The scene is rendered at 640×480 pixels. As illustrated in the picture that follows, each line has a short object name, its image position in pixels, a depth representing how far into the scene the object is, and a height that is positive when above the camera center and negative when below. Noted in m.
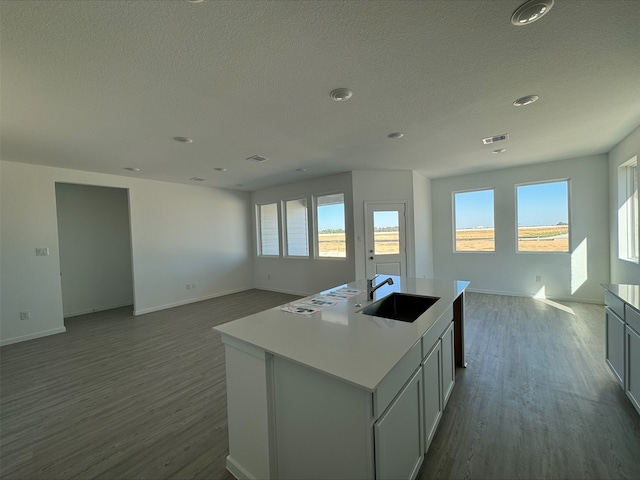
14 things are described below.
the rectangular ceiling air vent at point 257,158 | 4.01 +1.22
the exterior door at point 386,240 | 5.27 -0.18
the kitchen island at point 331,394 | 1.07 -0.77
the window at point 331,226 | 5.57 +0.14
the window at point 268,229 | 6.89 +0.16
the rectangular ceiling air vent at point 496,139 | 3.43 +1.20
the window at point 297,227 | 6.22 +0.16
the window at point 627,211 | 3.84 +0.17
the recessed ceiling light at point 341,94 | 2.20 +1.20
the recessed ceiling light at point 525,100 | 2.40 +1.19
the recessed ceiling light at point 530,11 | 1.41 +1.20
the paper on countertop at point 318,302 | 1.97 -0.58
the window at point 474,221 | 5.70 +0.14
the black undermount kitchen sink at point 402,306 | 2.23 -0.68
